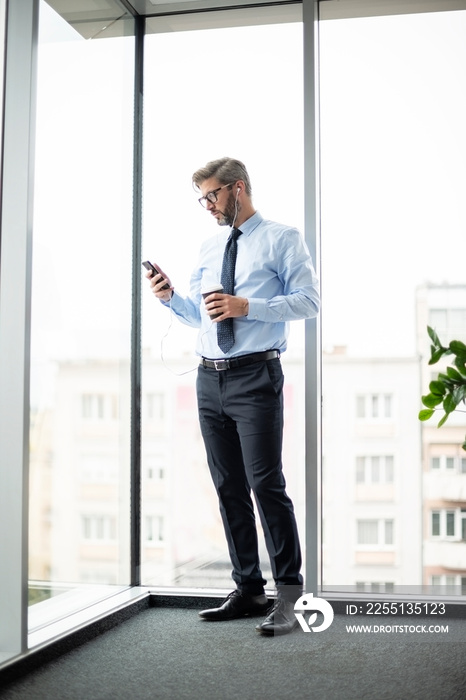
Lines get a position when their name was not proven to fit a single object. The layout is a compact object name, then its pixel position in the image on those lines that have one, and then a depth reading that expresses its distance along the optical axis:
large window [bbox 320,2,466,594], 2.90
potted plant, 2.10
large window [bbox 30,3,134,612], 2.52
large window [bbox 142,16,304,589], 3.05
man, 2.64
